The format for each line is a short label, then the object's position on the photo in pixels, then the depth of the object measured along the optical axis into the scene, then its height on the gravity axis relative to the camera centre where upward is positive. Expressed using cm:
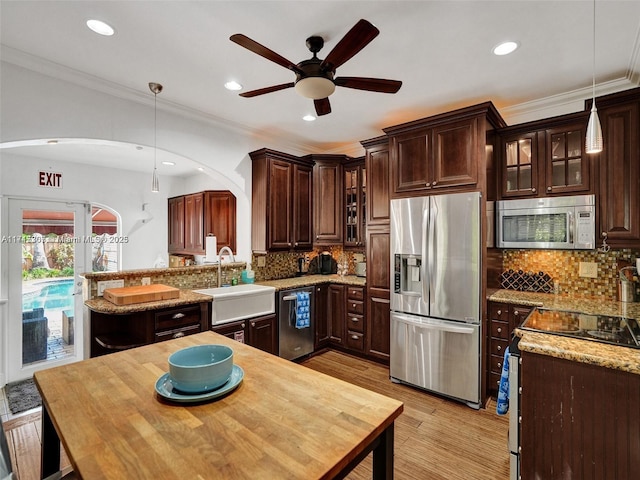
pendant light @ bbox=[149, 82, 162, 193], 279 +126
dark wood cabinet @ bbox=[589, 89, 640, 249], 248 +56
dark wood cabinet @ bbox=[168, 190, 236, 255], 520 +40
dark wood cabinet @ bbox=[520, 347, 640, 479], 146 -89
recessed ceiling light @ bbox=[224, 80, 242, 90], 275 +137
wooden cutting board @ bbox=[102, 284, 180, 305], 259 -43
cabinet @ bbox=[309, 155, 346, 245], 432 +58
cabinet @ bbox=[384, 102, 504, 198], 277 +85
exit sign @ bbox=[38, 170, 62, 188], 426 +87
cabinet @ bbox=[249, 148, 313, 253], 379 +50
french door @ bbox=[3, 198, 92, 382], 375 -49
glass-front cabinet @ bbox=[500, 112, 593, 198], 276 +75
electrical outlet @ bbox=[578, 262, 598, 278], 285 -27
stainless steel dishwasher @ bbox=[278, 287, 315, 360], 363 -102
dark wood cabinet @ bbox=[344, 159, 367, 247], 420 +51
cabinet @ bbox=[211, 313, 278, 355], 316 -93
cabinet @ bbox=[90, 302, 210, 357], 261 -72
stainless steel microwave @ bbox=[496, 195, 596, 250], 267 +16
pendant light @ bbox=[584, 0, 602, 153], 161 +53
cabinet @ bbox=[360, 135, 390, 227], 356 +70
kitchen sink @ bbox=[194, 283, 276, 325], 307 -61
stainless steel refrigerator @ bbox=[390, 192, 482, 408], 277 -49
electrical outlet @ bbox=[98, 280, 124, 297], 289 -38
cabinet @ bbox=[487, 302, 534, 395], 276 -80
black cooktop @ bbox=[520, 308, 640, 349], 171 -52
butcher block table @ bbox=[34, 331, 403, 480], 75 -53
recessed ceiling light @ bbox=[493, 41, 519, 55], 219 +135
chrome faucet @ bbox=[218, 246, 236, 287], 360 -36
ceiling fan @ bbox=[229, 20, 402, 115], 160 +101
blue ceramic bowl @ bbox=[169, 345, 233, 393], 105 -44
